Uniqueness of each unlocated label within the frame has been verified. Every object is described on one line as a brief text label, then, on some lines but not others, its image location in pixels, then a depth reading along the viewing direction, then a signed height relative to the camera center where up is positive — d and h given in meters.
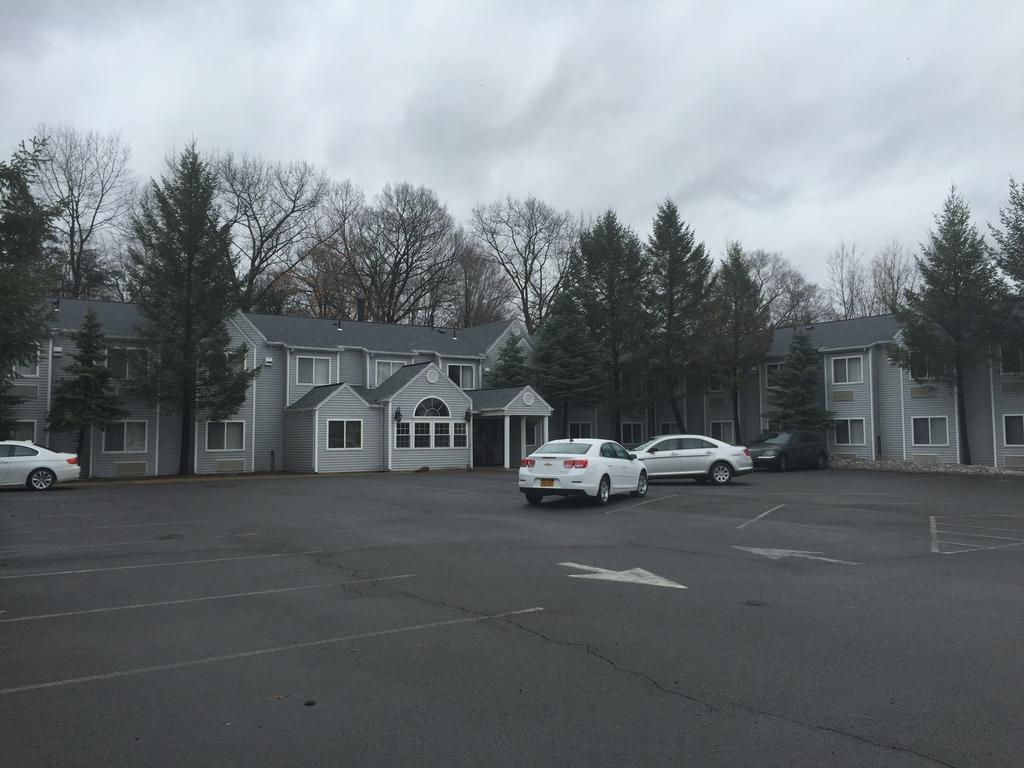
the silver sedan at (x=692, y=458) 24.64 -0.54
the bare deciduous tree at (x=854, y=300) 59.00 +10.19
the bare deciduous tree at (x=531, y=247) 58.66 +14.25
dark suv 33.88 -0.50
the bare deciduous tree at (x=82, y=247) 43.94 +11.18
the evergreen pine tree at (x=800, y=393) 39.25 +2.31
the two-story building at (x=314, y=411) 32.62 +1.42
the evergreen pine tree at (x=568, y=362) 43.84 +4.36
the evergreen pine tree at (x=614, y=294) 44.28 +8.15
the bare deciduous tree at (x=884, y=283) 56.31 +11.00
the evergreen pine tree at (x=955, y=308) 34.09 +5.57
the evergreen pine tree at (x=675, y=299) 43.69 +7.70
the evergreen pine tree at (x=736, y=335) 41.97 +5.50
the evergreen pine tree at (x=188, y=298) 32.66 +6.02
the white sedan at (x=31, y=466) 23.48 -0.61
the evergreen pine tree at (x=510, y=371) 42.97 +3.79
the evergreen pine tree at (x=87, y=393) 29.75 +1.93
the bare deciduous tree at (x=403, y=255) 54.22 +12.77
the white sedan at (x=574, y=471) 17.64 -0.66
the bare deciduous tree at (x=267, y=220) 50.22 +14.26
